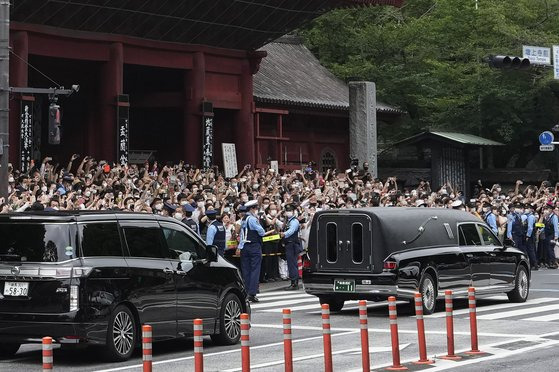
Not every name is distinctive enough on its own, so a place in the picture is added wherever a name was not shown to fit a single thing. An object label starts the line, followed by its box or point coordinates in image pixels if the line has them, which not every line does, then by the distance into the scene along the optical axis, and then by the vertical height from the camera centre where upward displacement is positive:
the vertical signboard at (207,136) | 39.81 +4.37
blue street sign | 40.55 +4.15
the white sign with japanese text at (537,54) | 33.94 +6.09
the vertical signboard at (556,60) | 36.49 +6.20
